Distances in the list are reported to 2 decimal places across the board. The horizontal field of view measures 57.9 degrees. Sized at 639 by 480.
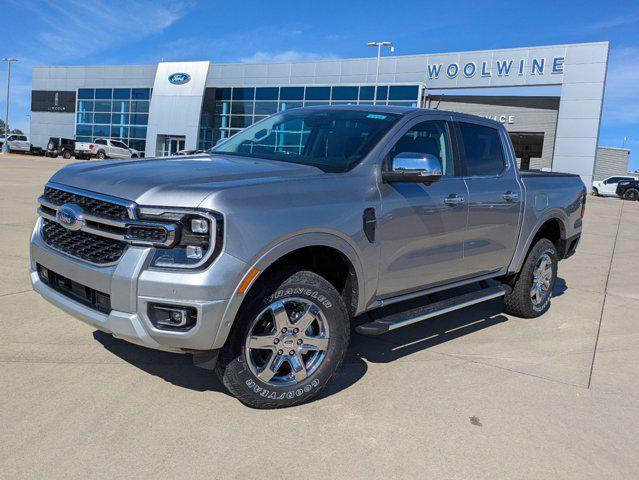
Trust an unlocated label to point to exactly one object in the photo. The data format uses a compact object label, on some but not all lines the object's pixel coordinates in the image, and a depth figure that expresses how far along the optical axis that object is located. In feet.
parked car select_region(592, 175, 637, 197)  126.21
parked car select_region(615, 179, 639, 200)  122.21
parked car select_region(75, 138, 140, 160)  142.41
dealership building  113.50
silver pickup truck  9.92
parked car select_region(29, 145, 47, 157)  164.55
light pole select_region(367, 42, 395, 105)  118.82
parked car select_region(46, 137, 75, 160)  149.07
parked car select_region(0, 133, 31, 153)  157.17
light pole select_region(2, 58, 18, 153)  197.18
